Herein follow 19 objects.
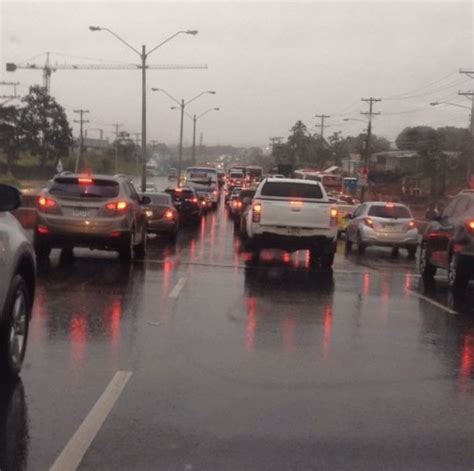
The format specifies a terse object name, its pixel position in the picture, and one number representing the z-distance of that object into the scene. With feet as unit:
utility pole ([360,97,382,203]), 175.38
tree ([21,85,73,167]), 264.52
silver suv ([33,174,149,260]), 54.29
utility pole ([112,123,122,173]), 350.05
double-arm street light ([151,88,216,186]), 194.57
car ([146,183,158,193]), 173.62
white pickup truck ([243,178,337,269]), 60.54
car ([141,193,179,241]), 86.58
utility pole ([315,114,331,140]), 349.37
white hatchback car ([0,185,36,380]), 23.40
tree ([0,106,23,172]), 259.39
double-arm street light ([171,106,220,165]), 249.00
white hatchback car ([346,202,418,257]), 80.38
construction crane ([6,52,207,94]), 371.97
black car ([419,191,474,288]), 47.06
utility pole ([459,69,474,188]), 180.34
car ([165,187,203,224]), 128.47
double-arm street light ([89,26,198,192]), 134.21
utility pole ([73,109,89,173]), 249.79
